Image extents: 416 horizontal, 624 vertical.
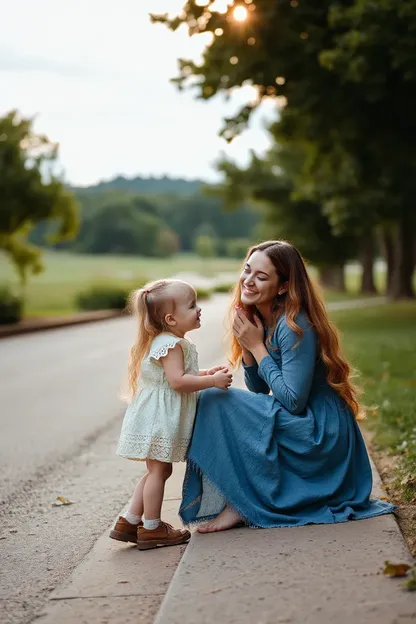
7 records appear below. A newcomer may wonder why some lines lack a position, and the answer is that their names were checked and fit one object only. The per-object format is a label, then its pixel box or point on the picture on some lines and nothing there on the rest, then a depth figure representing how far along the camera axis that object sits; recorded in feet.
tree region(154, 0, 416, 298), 48.24
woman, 15.58
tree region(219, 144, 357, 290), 143.84
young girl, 15.53
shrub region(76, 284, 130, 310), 121.39
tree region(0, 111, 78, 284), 93.09
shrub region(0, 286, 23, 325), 84.07
